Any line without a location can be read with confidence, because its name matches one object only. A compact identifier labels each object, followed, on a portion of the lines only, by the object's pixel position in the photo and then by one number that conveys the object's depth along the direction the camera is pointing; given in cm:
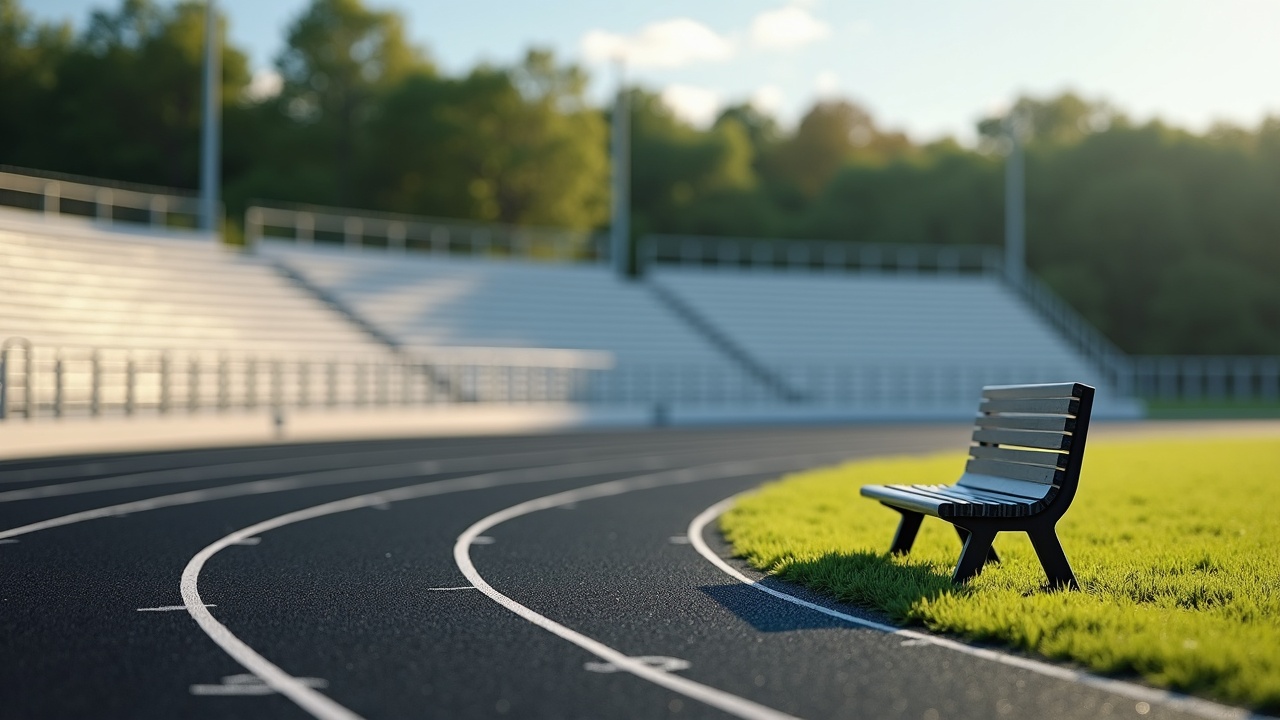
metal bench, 628
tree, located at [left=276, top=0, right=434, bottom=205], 5547
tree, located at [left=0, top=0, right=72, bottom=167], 4841
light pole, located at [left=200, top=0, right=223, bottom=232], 2850
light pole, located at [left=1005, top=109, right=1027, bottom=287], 4062
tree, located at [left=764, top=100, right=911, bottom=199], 7675
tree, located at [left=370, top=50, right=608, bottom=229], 5081
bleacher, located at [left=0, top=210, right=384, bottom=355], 2262
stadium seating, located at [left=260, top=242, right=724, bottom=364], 2945
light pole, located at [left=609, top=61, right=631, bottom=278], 3678
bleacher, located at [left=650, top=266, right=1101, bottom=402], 3225
